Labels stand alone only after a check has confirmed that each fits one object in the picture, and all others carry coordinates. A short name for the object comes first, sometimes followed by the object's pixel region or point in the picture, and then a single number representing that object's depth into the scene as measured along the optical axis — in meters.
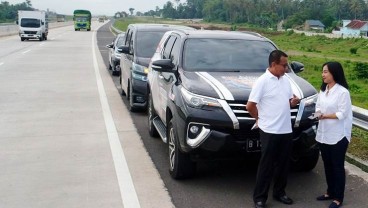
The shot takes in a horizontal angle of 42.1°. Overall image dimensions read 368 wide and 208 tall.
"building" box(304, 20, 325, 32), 108.11
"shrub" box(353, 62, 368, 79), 18.61
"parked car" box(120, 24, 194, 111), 9.94
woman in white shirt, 5.04
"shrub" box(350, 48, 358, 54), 35.71
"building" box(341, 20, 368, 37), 103.00
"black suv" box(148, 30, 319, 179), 5.23
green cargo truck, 70.62
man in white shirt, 4.84
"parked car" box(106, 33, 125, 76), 16.48
